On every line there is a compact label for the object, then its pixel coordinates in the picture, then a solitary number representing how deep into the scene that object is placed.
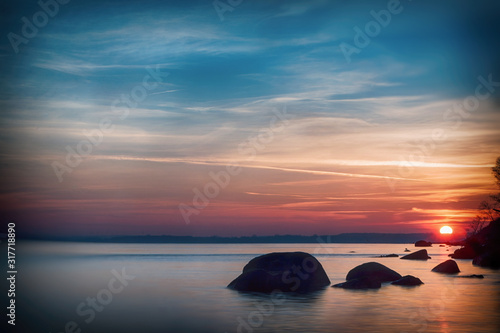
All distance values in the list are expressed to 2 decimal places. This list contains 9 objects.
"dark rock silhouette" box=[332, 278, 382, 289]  44.16
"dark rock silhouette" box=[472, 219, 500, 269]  75.75
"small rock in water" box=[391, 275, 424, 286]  47.06
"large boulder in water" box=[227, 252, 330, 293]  40.03
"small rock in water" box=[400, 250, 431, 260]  107.97
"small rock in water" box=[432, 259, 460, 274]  63.59
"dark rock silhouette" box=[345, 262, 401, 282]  47.00
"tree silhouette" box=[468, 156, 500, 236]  84.44
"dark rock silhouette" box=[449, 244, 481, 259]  100.84
